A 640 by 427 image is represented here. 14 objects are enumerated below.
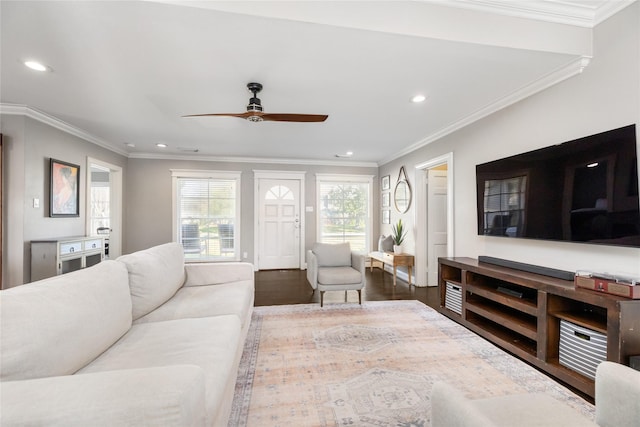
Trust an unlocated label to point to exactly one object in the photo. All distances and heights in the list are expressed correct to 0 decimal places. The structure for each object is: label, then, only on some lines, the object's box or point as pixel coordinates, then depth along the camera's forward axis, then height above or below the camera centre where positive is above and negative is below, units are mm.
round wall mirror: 4852 +379
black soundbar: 2130 -462
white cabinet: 3266 -520
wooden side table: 4523 -764
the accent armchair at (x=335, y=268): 3496 -743
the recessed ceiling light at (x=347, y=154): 5305 +1199
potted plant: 4762 -387
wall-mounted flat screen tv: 1816 +189
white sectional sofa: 801 -559
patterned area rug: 1642 -1174
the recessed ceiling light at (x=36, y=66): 2251 +1230
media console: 1590 -743
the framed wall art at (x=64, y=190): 3613 +319
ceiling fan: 2459 +914
